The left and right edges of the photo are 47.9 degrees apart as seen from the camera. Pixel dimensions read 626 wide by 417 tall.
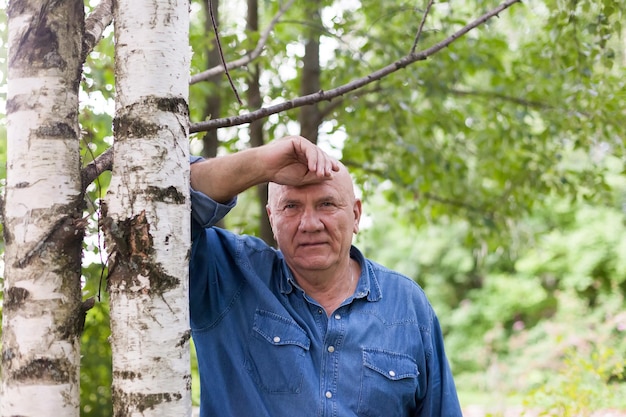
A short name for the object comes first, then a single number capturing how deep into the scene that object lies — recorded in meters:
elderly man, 2.10
